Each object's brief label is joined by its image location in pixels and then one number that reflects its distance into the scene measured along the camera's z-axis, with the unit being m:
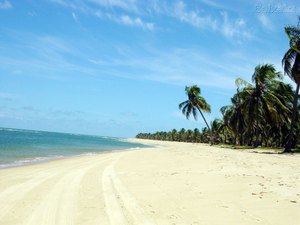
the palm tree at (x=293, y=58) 30.25
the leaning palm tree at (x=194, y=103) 60.28
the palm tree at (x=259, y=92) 42.65
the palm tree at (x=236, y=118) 54.76
